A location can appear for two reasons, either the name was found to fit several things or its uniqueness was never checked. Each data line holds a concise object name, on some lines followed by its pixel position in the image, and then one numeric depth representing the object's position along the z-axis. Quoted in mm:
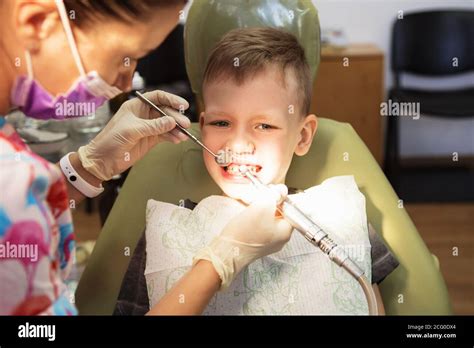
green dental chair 1312
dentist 979
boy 1235
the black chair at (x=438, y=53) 2512
